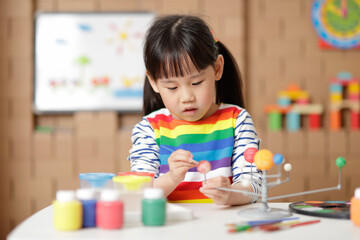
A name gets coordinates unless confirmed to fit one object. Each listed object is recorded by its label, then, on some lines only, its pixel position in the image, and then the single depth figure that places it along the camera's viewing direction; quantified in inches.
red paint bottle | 57.5
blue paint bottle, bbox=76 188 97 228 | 58.2
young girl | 77.3
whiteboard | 189.4
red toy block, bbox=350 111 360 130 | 187.3
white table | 55.8
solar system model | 61.8
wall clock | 190.5
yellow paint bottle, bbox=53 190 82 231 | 57.2
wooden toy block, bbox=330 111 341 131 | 187.3
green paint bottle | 58.7
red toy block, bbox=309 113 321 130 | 187.5
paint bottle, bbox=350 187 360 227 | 60.2
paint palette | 63.1
